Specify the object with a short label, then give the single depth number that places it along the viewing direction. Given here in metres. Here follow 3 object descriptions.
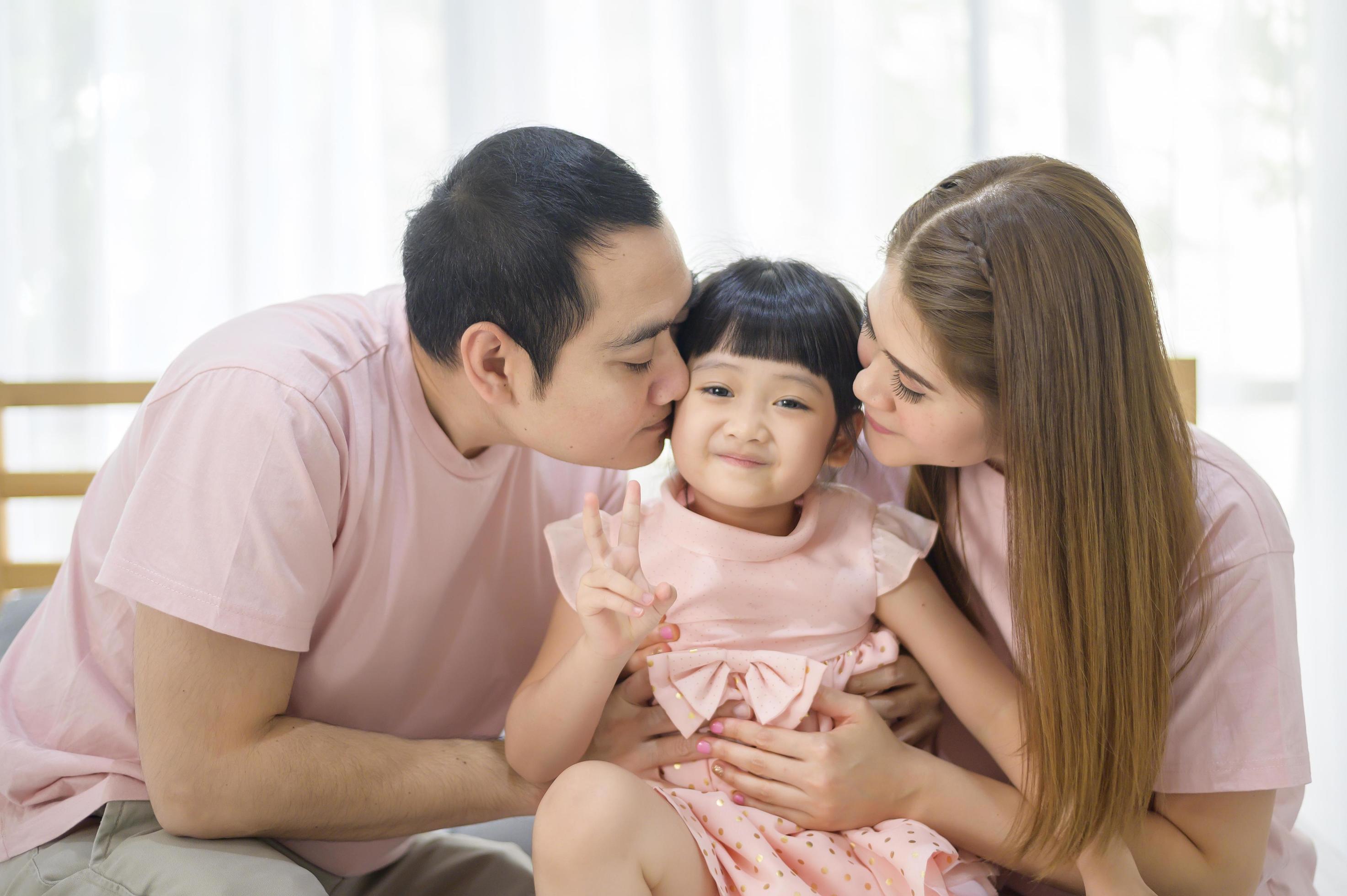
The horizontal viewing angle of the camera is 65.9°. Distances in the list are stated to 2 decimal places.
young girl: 1.25
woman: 1.18
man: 1.23
